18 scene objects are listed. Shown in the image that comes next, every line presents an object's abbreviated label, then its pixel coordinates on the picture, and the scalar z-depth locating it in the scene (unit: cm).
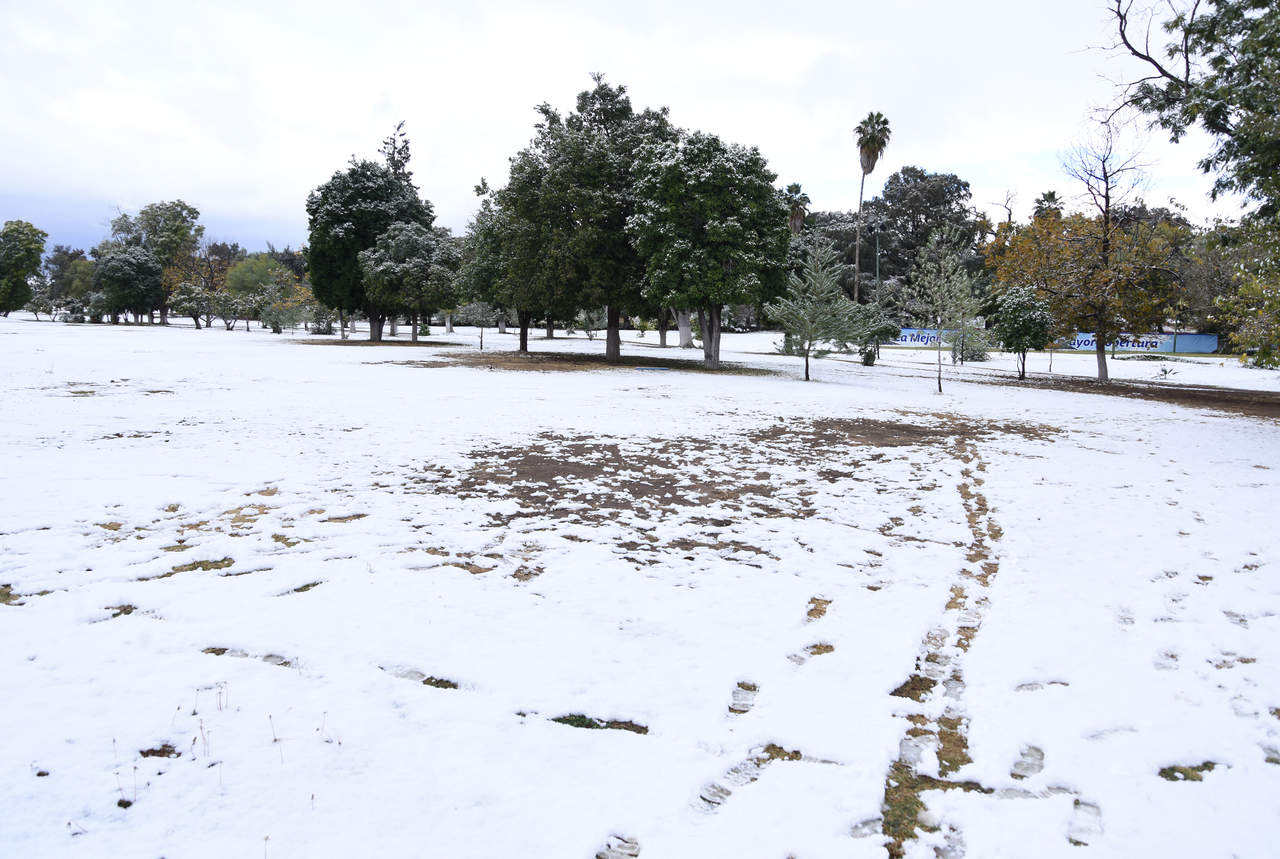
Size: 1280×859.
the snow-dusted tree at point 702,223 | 2523
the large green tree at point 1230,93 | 1322
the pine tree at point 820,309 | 2380
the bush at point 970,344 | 2456
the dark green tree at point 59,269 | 9169
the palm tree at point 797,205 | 5281
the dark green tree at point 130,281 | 5647
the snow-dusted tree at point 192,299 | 5981
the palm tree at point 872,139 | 5028
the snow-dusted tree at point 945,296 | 2286
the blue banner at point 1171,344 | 4775
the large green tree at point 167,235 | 6366
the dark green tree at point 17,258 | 6144
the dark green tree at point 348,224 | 4062
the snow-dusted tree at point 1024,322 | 2962
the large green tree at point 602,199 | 2658
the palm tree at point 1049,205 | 3717
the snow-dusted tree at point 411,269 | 3712
